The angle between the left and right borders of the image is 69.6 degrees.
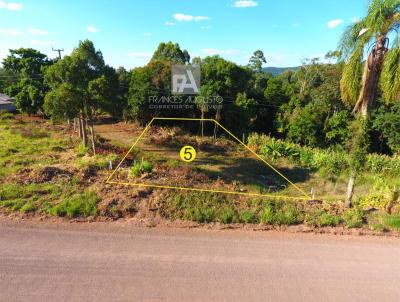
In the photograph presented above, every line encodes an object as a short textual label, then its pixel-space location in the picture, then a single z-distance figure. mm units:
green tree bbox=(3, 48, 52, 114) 21022
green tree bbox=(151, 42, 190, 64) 28188
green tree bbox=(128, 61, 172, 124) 20625
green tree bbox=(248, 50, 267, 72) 39831
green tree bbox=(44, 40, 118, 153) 12117
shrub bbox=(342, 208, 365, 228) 7090
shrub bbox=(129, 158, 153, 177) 9586
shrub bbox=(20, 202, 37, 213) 7266
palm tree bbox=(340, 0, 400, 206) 6625
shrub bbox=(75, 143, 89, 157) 12709
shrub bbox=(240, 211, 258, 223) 7242
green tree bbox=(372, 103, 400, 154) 22391
